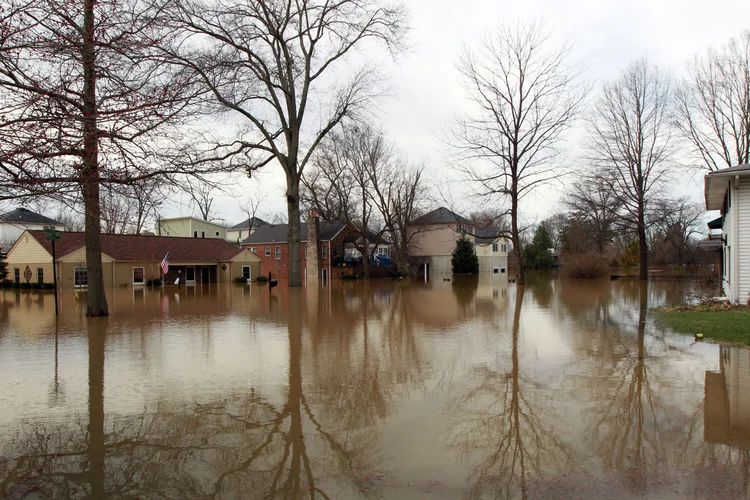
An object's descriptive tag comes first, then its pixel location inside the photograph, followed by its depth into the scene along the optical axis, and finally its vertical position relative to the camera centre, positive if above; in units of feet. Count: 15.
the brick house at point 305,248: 172.14 +3.19
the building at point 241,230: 231.36 +11.98
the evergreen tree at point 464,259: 201.36 -1.18
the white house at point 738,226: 52.21 +2.44
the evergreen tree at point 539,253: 236.02 +0.67
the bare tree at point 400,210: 159.74 +13.66
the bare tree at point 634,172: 122.01 +17.99
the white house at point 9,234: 186.97 +9.91
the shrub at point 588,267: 143.74 -3.37
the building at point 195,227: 186.91 +11.03
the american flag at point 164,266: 119.16 -1.30
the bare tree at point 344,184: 151.23 +20.63
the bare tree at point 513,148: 107.34 +20.61
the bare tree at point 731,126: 100.19 +23.76
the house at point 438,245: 201.79 +4.14
